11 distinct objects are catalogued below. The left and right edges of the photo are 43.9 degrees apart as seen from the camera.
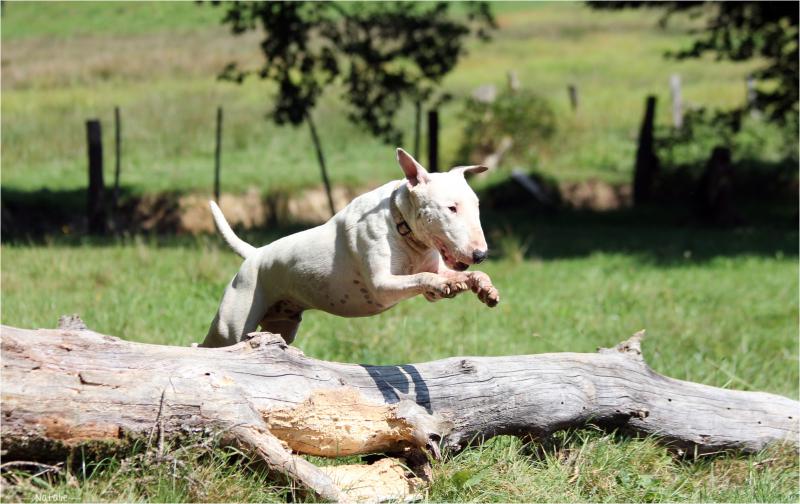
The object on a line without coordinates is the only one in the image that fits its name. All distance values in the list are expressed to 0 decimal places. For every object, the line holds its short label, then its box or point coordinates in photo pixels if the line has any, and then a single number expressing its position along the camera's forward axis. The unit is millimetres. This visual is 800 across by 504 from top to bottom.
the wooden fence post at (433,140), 17453
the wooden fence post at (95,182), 15594
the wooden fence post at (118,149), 16484
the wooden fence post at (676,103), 28609
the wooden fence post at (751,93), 28191
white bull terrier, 4840
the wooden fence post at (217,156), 16844
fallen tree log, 4562
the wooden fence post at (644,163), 20375
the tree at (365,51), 18016
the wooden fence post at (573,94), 28125
